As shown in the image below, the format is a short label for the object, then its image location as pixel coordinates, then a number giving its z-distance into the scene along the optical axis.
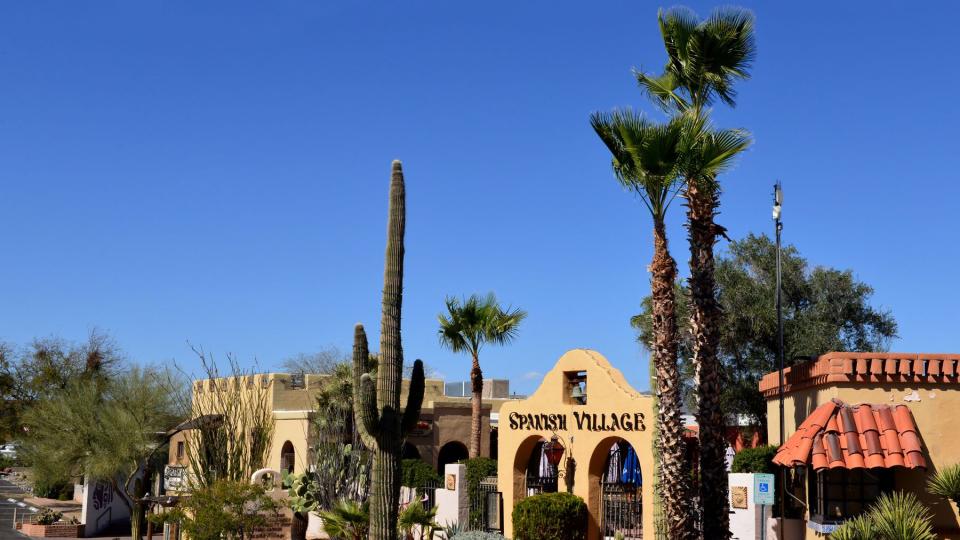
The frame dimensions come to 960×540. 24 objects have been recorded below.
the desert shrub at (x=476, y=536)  22.67
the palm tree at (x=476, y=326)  32.58
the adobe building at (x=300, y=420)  36.41
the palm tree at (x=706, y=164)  18.28
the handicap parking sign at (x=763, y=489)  15.66
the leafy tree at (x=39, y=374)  59.50
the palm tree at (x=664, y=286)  17.66
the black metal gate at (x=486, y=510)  25.84
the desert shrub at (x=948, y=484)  16.70
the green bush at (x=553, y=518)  22.64
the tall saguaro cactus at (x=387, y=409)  14.70
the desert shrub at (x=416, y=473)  32.47
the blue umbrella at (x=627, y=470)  29.55
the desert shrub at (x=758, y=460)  21.77
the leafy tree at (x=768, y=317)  36.44
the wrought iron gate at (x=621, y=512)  23.20
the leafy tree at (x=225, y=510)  22.78
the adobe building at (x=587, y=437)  22.30
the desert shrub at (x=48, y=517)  41.69
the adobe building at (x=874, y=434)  17.20
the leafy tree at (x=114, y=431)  40.12
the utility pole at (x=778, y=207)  24.06
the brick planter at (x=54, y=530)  40.44
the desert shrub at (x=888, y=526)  15.31
